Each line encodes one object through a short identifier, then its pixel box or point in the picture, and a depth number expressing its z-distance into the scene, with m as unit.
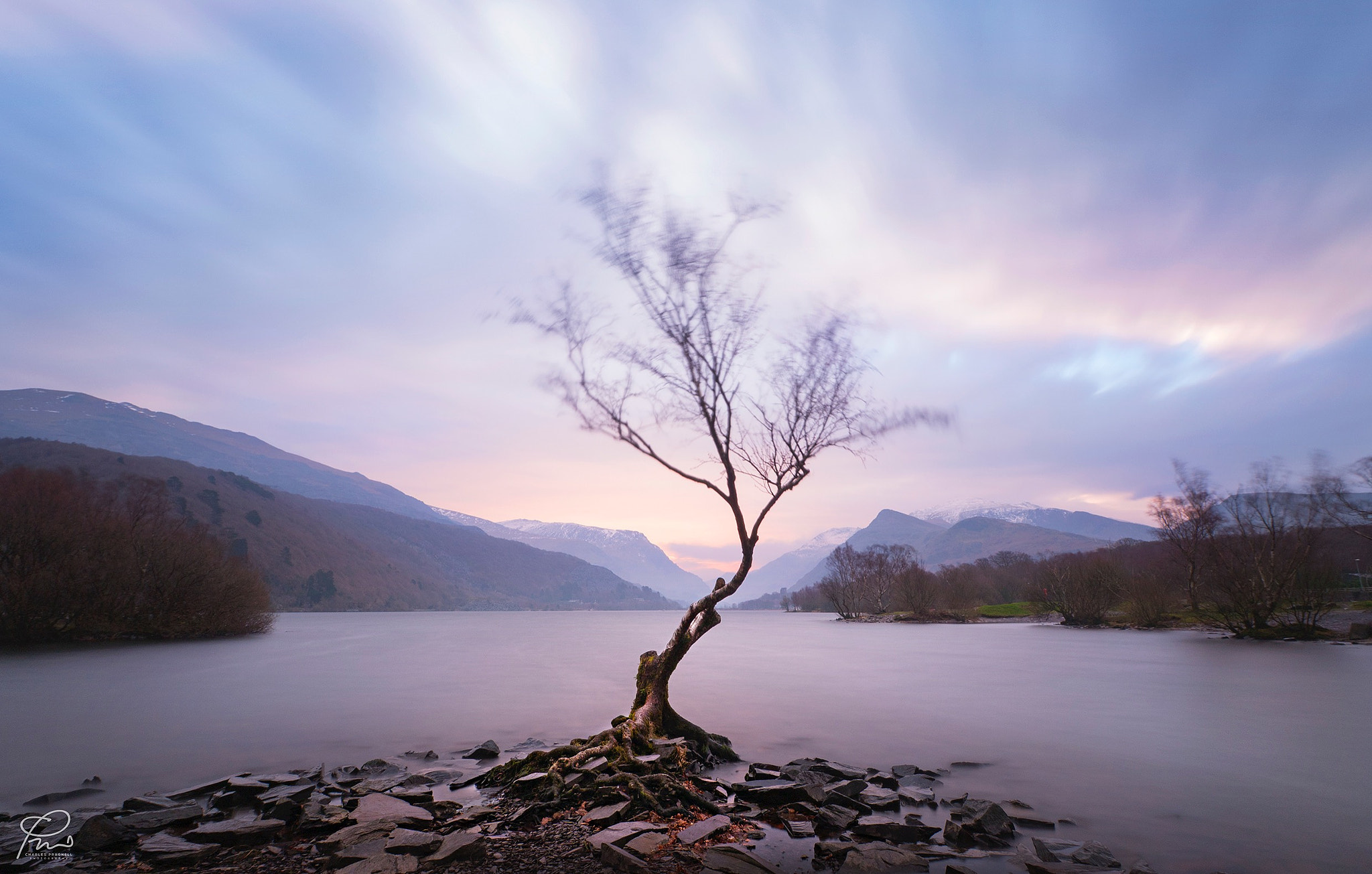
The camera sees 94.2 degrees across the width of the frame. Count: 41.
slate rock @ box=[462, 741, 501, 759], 15.33
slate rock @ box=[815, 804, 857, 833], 9.18
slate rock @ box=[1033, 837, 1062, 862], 8.38
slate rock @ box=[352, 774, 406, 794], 11.05
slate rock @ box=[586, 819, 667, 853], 7.78
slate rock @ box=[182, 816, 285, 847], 8.31
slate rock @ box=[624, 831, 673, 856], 7.53
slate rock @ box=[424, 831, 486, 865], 7.34
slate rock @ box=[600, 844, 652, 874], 6.97
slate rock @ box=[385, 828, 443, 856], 7.50
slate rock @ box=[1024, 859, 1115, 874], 7.74
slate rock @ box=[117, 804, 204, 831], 8.94
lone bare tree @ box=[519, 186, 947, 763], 12.98
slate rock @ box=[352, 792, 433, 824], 8.73
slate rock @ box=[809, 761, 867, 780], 12.23
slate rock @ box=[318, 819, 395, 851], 7.81
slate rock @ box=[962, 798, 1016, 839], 9.39
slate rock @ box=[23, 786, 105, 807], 11.53
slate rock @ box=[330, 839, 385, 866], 7.26
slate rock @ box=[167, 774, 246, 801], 11.14
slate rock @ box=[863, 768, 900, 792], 12.20
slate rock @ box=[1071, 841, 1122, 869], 8.28
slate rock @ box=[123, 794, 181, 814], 10.06
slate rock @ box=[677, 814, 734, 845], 8.19
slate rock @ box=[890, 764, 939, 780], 13.27
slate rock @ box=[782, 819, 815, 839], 8.94
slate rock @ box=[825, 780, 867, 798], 10.73
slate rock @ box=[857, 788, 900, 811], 10.52
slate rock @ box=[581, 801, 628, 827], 8.66
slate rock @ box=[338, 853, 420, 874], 6.89
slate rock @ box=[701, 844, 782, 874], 7.18
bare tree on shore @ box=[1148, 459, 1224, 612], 66.44
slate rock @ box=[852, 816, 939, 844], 8.88
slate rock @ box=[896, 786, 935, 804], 11.20
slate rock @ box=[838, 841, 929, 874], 7.74
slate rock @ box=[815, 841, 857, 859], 8.00
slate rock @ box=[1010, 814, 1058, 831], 10.18
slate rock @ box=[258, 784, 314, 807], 10.06
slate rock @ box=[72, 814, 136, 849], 8.12
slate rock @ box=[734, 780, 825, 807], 10.24
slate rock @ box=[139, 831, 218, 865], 7.66
